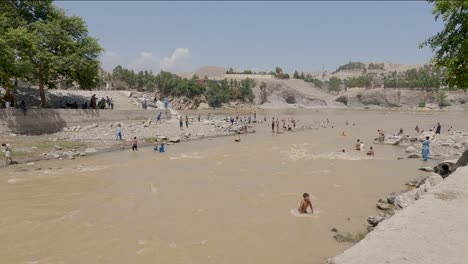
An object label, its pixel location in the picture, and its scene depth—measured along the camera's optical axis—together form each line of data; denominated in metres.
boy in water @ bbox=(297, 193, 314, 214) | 14.35
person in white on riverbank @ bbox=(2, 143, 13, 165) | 23.33
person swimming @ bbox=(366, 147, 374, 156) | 29.26
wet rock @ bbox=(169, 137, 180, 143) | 34.94
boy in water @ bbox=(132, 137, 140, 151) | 29.83
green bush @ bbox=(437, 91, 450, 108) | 124.88
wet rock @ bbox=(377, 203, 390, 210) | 15.02
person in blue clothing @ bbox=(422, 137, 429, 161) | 26.11
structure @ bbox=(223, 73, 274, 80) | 160.38
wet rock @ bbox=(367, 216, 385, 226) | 12.56
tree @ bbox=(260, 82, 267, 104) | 140.43
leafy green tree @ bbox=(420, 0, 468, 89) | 16.33
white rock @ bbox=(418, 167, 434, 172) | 22.60
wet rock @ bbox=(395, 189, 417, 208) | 13.09
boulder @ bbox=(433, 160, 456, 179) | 17.42
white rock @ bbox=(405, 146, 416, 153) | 30.15
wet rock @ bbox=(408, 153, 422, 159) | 27.91
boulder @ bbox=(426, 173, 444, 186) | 12.83
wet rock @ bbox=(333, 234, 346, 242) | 11.84
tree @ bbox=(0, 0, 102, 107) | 31.34
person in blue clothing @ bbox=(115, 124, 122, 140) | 32.81
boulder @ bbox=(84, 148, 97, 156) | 28.04
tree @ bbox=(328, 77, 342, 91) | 188.12
